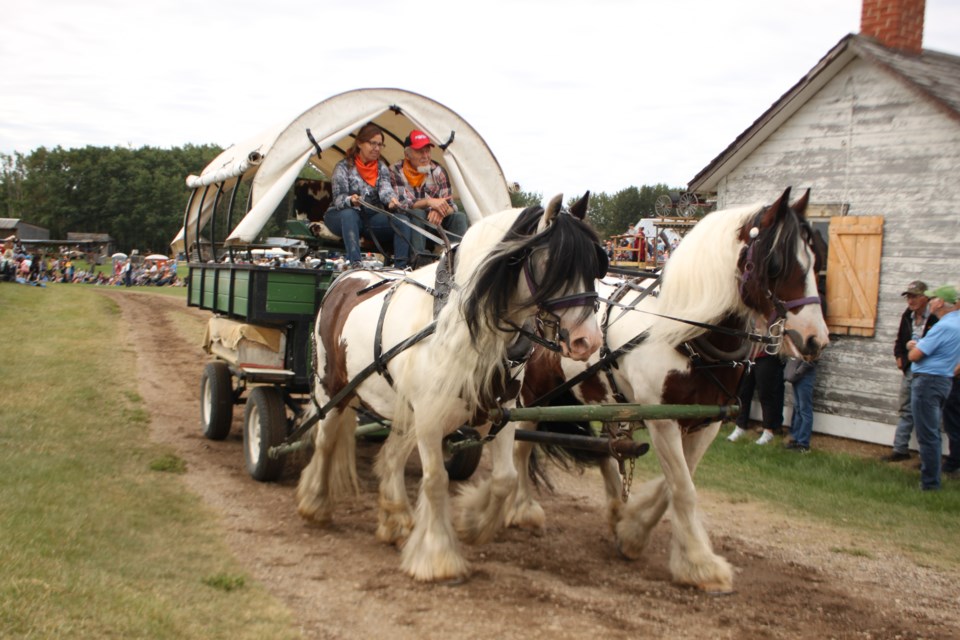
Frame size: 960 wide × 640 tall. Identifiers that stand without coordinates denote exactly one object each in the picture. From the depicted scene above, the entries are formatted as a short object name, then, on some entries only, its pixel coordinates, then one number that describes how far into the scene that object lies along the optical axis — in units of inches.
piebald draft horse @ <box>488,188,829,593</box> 185.0
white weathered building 376.5
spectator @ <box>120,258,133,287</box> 1654.4
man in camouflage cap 342.6
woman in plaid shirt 263.4
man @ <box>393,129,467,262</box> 266.1
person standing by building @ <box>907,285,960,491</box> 315.3
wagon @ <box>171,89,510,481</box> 263.0
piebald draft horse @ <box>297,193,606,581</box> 166.2
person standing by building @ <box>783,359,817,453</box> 392.5
